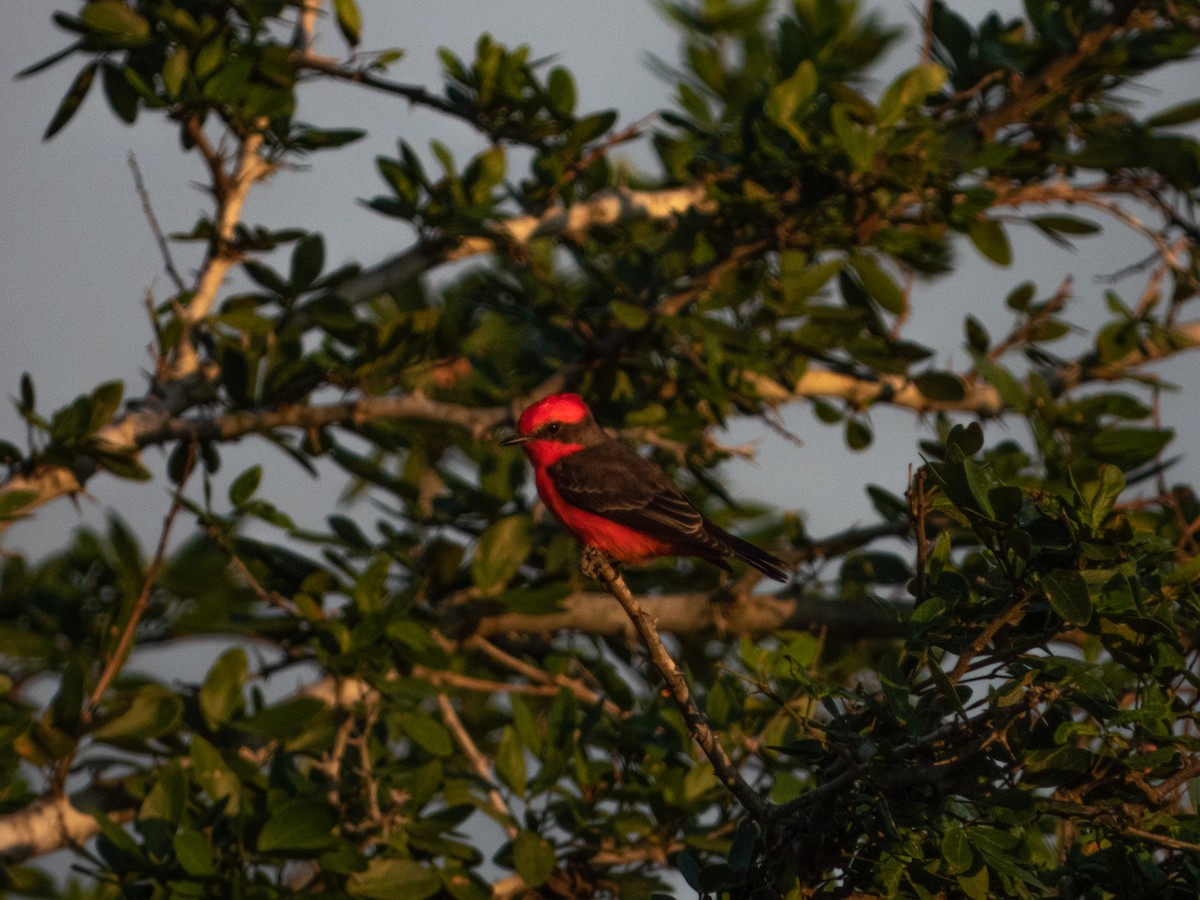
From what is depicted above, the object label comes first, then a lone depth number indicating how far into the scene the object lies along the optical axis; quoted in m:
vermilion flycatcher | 11.93
